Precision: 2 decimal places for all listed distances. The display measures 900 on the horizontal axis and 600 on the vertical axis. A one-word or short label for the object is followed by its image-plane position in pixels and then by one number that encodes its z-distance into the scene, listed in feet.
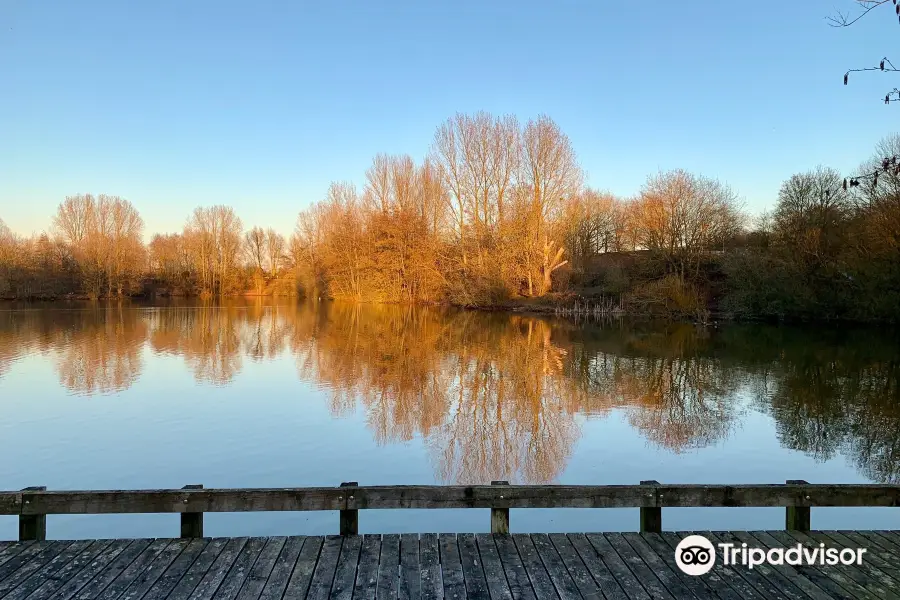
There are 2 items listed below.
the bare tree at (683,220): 108.47
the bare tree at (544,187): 114.32
